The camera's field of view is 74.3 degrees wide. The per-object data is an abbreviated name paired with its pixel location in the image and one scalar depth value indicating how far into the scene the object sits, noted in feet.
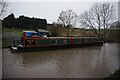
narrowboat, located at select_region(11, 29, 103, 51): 27.77
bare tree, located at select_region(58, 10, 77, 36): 53.74
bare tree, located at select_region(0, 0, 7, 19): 32.07
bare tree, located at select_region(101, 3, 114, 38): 56.23
